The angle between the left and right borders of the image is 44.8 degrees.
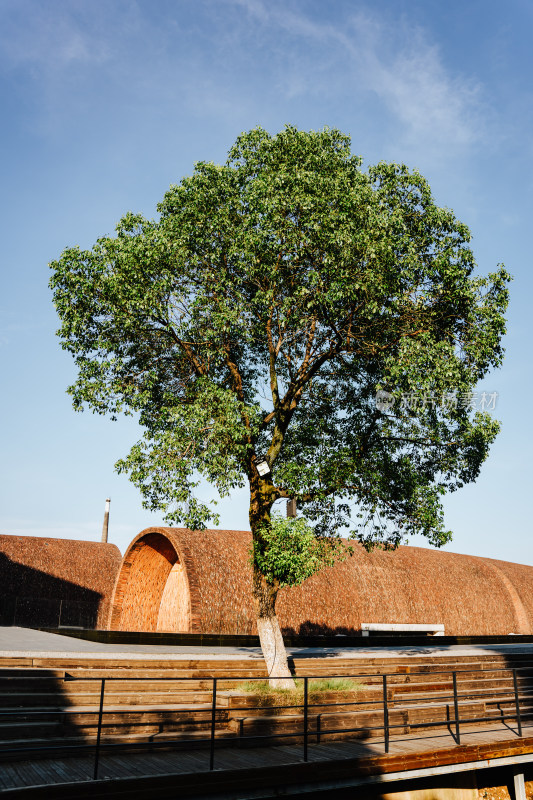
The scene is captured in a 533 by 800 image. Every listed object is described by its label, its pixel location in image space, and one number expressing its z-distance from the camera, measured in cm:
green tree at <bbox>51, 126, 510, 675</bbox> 1302
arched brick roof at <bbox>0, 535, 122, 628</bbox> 2859
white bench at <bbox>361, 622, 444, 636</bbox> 2756
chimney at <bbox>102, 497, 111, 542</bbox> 4767
